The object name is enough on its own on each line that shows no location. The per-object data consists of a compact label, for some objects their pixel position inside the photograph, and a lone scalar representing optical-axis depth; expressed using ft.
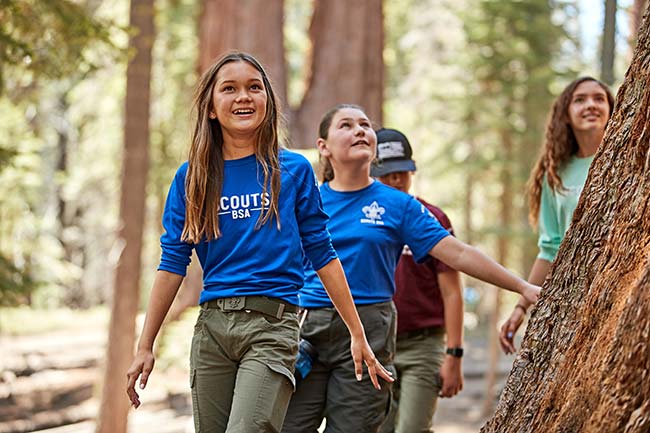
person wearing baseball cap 35.09
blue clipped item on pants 28.58
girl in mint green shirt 33.01
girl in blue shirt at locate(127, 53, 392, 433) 23.43
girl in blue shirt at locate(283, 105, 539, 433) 28.50
